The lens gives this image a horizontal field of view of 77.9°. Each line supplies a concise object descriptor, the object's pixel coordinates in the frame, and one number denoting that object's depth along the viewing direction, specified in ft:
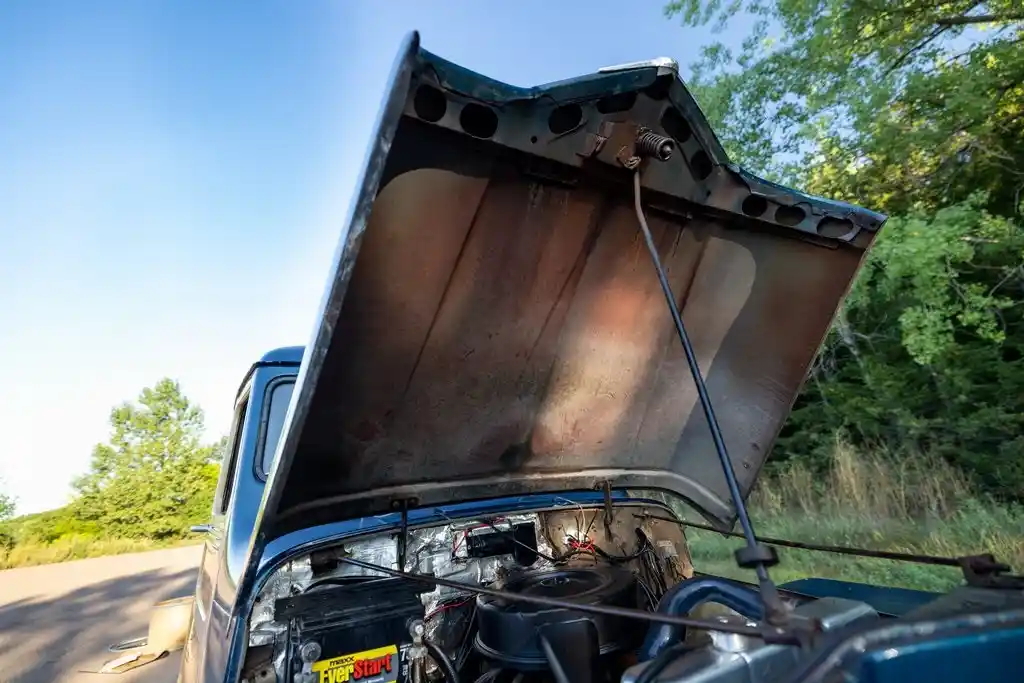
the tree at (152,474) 73.97
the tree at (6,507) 87.15
